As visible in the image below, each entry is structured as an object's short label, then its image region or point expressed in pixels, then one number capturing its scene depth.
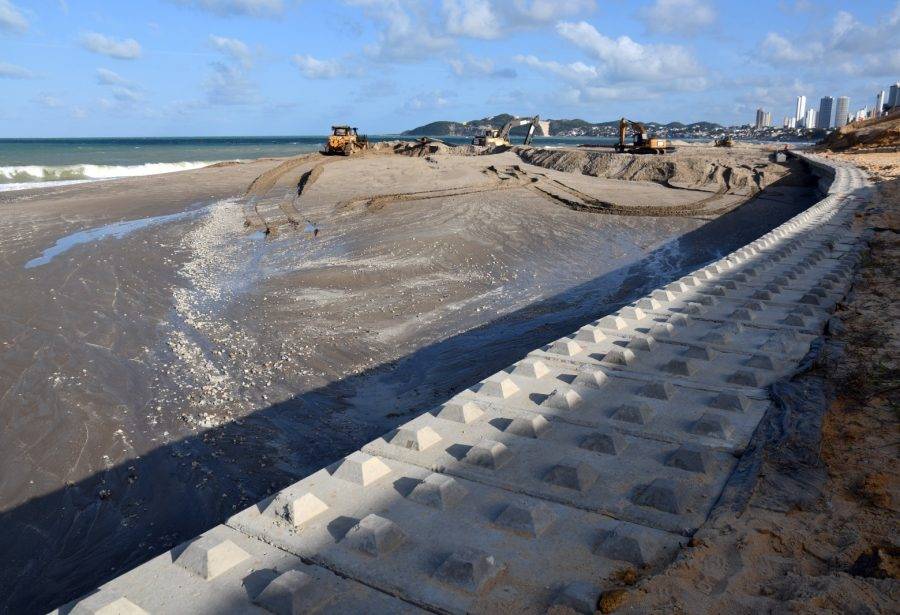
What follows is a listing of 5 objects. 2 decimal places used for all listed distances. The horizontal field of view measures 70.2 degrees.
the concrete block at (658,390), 3.62
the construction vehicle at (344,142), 31.59
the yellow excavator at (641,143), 31.45
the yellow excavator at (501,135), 45.09
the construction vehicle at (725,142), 48.65
